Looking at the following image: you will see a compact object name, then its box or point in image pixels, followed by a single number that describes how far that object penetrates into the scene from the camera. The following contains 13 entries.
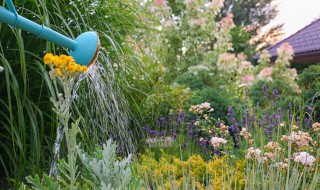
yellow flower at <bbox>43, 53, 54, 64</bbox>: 0.92
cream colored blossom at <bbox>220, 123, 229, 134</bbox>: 2.74
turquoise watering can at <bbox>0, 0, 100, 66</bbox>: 1.01
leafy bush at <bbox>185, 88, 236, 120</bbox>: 4.38
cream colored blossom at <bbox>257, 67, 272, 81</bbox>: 8.17
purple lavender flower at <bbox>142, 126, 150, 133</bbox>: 3.49
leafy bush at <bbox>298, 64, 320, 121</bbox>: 5.94
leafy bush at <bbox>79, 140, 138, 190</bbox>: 1.24
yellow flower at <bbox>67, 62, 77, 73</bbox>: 0.92
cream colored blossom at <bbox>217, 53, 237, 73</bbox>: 8.45
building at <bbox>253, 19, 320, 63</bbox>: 10.23
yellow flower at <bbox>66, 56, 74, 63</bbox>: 0.93
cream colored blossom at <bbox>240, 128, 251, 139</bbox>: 2.39
